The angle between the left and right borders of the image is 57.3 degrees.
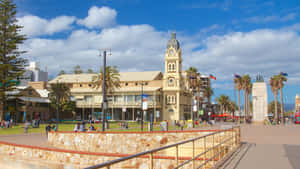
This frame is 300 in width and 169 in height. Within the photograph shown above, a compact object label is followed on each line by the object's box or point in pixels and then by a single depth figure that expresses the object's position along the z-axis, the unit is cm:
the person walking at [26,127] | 2859
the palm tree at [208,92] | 8906
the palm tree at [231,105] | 10561
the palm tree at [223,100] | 9218
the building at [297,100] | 18875
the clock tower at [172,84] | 6139
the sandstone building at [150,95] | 6150
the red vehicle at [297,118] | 5962
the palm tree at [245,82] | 6669
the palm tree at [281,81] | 6056
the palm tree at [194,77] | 5325
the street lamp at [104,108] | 2227
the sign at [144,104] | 2658
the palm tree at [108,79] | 4638
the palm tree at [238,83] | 6719
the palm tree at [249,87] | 6901
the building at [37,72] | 13238
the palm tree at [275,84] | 6128
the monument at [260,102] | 5559
